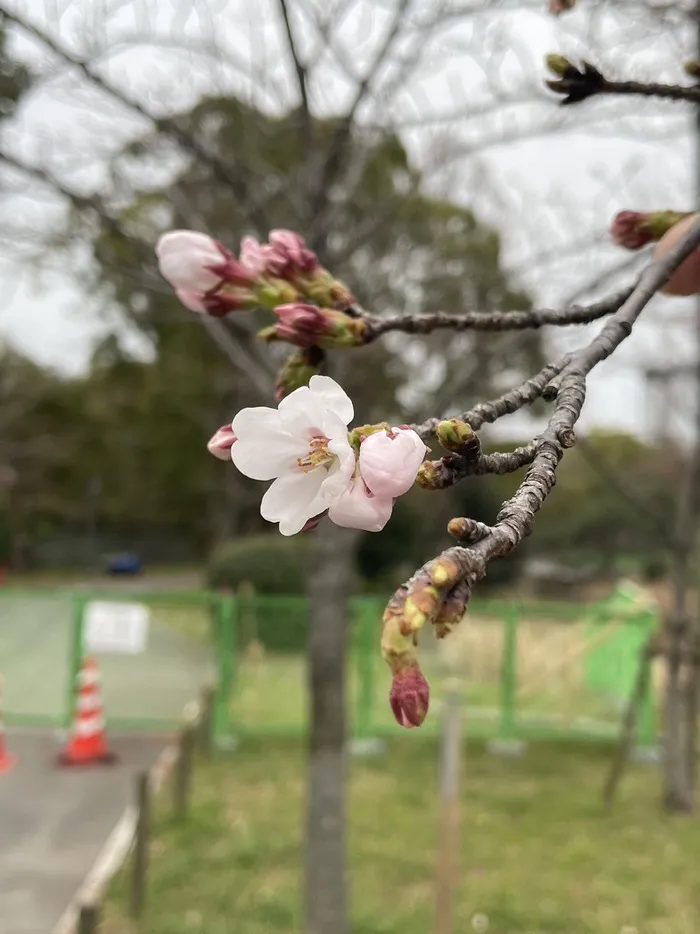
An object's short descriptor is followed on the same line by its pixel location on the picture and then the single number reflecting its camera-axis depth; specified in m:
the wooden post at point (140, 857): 3.91
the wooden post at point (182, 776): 5.14
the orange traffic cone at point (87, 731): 6.27
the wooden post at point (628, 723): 5.32
